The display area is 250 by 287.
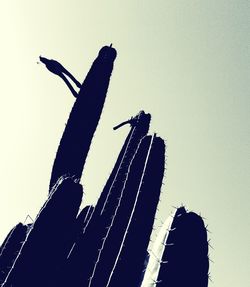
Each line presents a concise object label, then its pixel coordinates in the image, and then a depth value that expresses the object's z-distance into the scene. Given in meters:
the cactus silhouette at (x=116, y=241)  4.39
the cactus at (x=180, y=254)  4.17
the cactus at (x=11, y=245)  6.98
